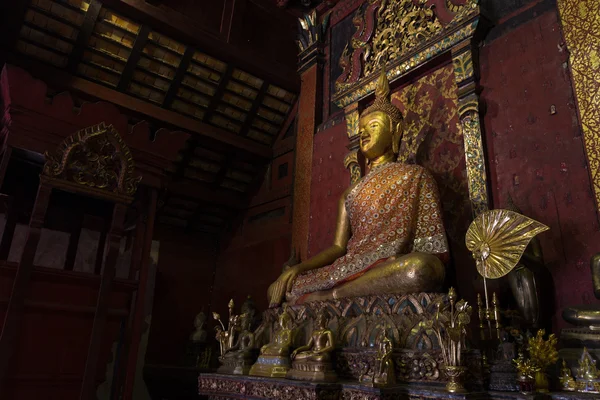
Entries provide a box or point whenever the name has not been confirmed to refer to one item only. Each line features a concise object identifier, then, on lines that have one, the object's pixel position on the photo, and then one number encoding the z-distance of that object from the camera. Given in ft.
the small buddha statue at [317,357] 7.00
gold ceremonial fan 7.41
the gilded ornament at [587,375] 5.81
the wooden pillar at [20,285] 10.49
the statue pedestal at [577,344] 6.49
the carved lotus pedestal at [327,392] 5.65
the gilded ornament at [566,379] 6.11
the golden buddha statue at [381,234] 8.11
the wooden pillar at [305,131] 15.03
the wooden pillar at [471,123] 10.07
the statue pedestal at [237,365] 8.58
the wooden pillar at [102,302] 11.19
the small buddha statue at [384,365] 6.24
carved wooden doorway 10.85
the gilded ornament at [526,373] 5.78
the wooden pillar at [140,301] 12.02
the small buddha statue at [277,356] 7.85
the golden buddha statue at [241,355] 8.66
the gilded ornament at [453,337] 5.92
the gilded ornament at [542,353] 6.12
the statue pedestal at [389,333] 6.59
